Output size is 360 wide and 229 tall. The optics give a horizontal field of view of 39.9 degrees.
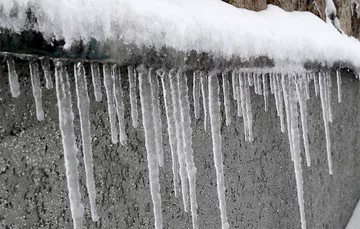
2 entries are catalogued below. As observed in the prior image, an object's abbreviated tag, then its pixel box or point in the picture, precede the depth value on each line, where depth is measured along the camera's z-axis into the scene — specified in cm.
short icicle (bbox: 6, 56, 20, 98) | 130
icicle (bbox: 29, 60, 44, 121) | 136
